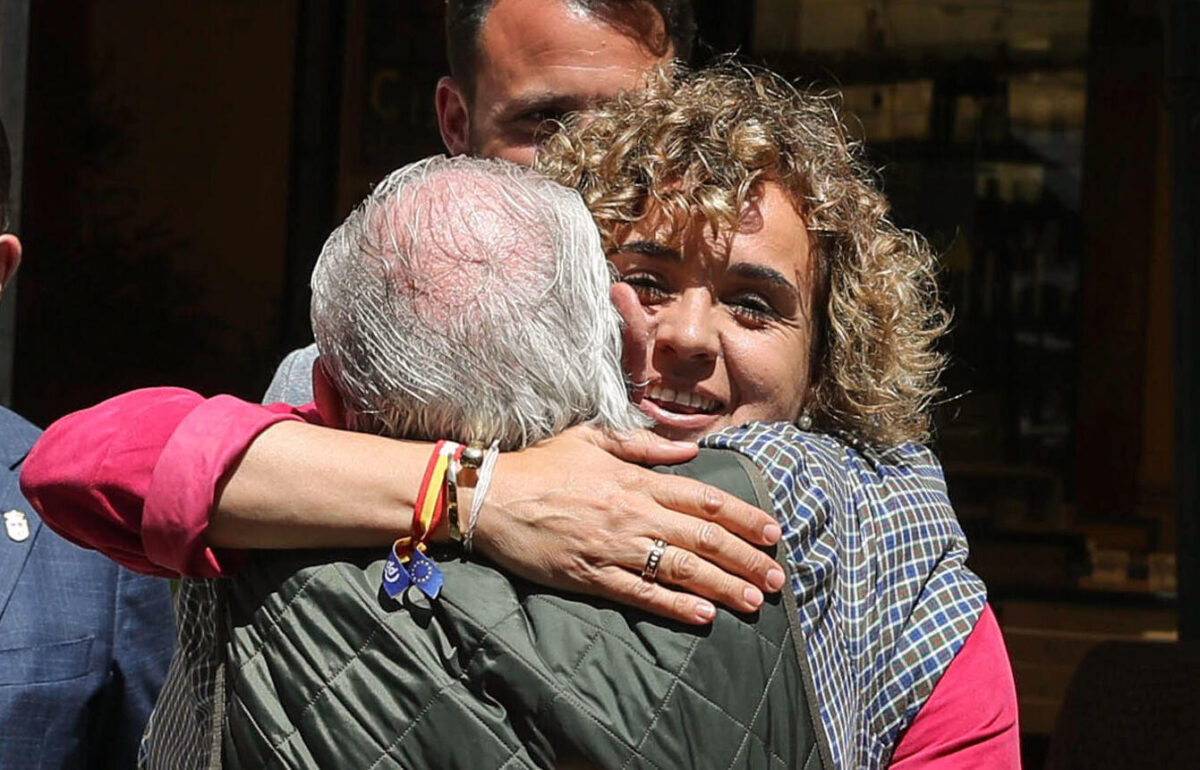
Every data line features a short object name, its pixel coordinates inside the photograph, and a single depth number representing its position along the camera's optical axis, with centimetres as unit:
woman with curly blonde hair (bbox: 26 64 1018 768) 183
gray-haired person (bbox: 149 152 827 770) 179
